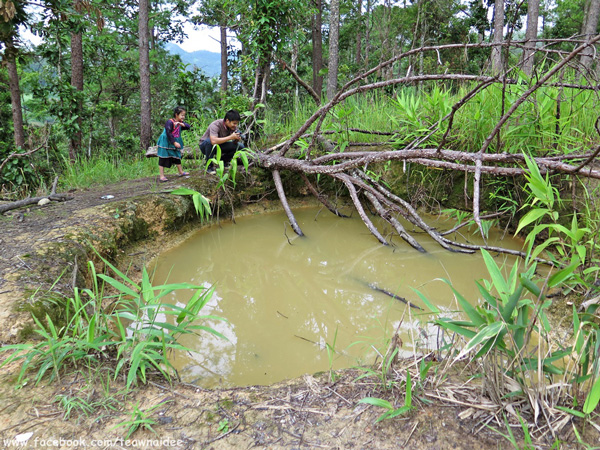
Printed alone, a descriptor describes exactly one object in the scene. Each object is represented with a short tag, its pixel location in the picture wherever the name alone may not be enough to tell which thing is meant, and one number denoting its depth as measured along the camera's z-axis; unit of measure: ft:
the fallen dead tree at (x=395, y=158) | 8.32
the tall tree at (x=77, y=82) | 21.70
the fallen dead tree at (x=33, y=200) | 11.13
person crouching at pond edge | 14.69
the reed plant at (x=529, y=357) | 4.09
